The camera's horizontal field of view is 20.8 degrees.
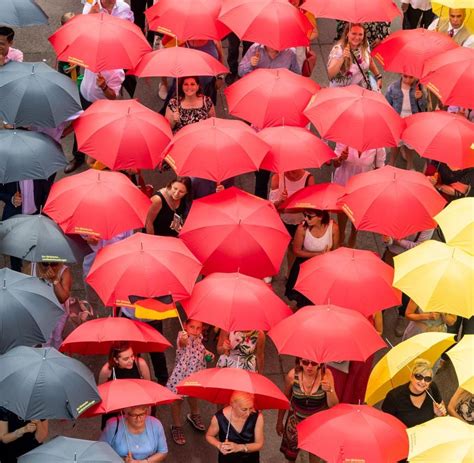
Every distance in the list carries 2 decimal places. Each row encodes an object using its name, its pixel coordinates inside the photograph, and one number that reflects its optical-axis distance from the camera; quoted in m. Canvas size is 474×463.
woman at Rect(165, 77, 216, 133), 14.36
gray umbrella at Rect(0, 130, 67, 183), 12.97
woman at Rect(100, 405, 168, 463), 11.19
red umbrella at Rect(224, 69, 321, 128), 14.09
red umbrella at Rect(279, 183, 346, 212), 13.23
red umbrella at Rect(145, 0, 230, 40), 14.91
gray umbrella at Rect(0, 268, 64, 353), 11.33
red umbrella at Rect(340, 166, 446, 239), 12.92
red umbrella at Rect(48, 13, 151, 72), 14.34
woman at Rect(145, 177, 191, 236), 13.23
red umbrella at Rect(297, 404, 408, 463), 10.65
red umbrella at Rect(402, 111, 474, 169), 13.70
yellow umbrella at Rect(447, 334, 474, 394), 11.05
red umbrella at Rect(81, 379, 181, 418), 10.89
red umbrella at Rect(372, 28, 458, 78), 14.99
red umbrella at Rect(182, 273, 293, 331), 11.78
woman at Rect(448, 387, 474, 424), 11.91
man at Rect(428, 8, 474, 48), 15.56
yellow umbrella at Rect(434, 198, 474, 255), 12.67
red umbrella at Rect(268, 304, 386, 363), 11.45
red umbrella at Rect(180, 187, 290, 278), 12.60
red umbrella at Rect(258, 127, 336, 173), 13.45
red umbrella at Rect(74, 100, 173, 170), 13.45
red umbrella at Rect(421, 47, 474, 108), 14.47
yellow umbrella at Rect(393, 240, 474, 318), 12.07
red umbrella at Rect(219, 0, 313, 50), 14.77
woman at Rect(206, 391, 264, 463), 11.42
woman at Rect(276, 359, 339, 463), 11.72
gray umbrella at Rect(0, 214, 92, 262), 12.27
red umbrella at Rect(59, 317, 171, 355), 11.46
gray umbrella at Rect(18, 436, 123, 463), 10.16
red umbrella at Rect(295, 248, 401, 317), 12.16
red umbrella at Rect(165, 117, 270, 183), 13.13
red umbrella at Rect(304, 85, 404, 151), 13.78
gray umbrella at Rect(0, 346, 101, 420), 10.65
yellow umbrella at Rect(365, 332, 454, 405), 11.54
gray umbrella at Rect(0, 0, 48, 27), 14.79
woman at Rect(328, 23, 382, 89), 15.02
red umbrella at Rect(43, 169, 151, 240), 12.59
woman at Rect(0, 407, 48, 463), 11.15
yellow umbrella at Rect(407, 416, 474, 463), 10.30
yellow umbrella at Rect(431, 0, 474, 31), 15.28
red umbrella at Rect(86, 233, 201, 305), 11.94
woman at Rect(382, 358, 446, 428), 11.56
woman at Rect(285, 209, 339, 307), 13.40
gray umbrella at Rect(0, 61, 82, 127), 13.54
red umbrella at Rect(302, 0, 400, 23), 14.84
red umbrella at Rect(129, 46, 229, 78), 14.24
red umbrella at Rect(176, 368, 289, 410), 11.11
